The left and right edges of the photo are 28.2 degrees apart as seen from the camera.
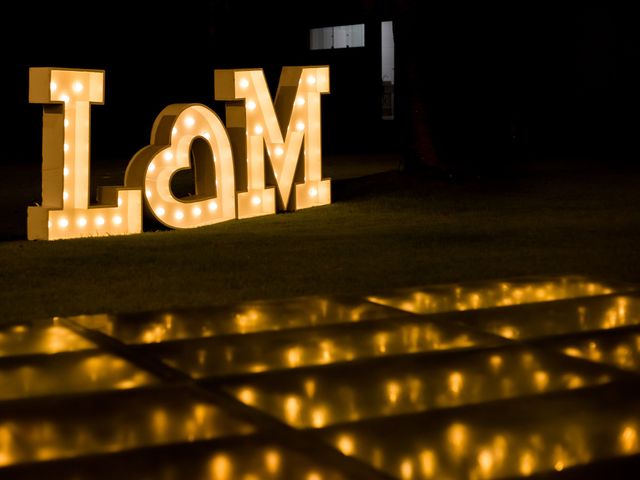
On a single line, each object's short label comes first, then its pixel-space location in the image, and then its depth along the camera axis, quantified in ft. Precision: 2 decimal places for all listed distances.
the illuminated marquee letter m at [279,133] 57.82
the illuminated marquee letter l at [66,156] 49.67
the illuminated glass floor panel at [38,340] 28.78
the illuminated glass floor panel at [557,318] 30.94
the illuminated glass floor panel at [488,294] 34.37
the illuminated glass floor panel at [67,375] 25.11
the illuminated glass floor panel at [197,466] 19.56
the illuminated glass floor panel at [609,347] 27.48
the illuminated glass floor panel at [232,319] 30.94
